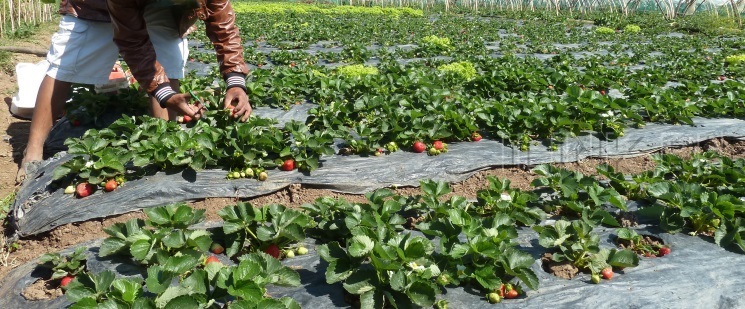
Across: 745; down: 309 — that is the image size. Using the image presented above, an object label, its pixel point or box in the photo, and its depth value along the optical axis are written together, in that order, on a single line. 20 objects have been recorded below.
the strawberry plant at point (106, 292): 2.19
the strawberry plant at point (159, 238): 2.69
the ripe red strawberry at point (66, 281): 2.69
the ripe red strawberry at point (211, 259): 2.78
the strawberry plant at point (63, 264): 2.72
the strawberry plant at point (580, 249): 2.89
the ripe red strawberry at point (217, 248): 2.97
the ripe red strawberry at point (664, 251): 3.17
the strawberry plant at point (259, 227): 2.86
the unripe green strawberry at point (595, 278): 2.81
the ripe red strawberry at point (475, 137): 4.90
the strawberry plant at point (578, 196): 3.34
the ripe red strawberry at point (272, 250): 2.99
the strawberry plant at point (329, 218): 3.15
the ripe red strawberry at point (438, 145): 4.54
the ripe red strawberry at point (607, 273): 2.86
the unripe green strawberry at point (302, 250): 3.04
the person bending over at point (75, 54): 4.39
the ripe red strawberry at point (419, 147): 4.52
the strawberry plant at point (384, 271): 2.44
